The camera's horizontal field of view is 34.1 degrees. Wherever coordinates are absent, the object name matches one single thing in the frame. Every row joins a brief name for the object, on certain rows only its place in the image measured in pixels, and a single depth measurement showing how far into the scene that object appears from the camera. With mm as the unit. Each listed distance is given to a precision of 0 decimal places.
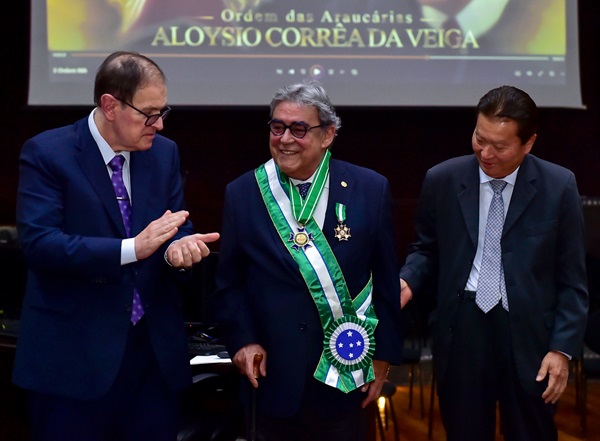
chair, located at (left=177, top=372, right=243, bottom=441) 3627
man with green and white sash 2834
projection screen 5898
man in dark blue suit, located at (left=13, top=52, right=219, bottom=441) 2695
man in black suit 2986
